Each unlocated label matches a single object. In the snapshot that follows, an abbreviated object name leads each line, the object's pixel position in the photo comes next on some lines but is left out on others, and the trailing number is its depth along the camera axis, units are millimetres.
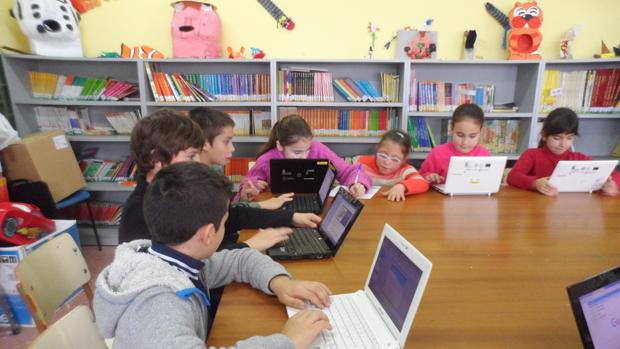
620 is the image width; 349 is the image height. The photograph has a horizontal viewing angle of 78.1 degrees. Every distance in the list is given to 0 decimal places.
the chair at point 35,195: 2588
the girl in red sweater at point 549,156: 1890
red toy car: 2123
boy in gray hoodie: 731
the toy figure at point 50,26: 2758
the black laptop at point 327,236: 1149
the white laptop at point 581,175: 1812
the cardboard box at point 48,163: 2691
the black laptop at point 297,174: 1814
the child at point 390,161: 2198
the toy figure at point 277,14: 3125
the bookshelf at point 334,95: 3033
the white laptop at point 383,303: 764
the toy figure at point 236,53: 3109
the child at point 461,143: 2201
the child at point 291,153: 1950
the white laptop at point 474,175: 1760
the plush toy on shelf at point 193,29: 2879
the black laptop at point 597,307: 670
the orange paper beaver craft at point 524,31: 2953
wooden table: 832
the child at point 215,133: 1915
